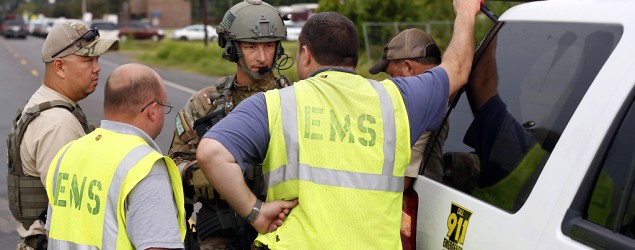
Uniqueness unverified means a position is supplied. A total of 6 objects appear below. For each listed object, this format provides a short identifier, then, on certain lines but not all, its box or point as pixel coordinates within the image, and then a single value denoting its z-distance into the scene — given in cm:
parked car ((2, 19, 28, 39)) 7456
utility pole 4357
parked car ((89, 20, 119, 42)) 6197
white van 228
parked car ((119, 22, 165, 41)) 6662
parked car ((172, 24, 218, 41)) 6694
